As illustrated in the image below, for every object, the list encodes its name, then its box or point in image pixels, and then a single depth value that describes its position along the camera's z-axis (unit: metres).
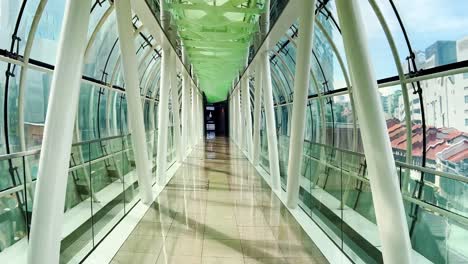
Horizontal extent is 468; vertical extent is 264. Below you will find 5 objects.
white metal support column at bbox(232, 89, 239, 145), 28.43
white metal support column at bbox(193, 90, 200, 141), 29.59
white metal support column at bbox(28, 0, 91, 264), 3.47
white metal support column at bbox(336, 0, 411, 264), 3.44
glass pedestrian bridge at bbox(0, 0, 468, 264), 3.64
